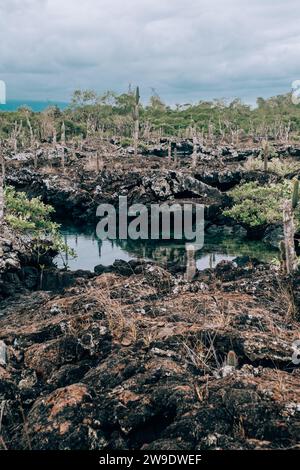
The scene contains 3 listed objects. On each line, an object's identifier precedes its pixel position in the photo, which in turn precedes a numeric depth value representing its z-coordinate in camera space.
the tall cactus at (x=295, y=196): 21.09
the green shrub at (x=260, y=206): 29.55
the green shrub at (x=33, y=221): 20.96
